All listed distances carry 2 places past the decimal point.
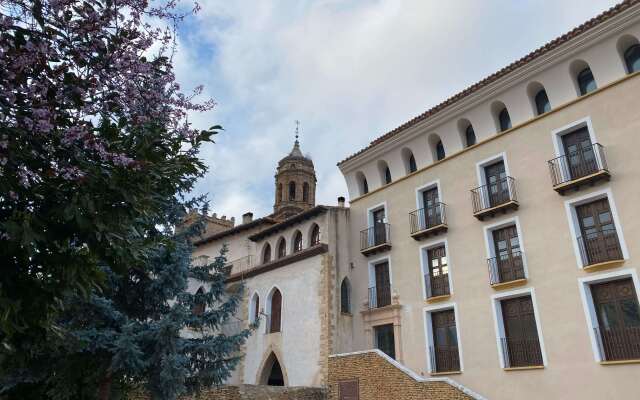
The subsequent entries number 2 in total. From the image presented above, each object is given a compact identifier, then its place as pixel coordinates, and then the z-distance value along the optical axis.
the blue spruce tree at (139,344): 10.77
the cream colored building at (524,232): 14.55
